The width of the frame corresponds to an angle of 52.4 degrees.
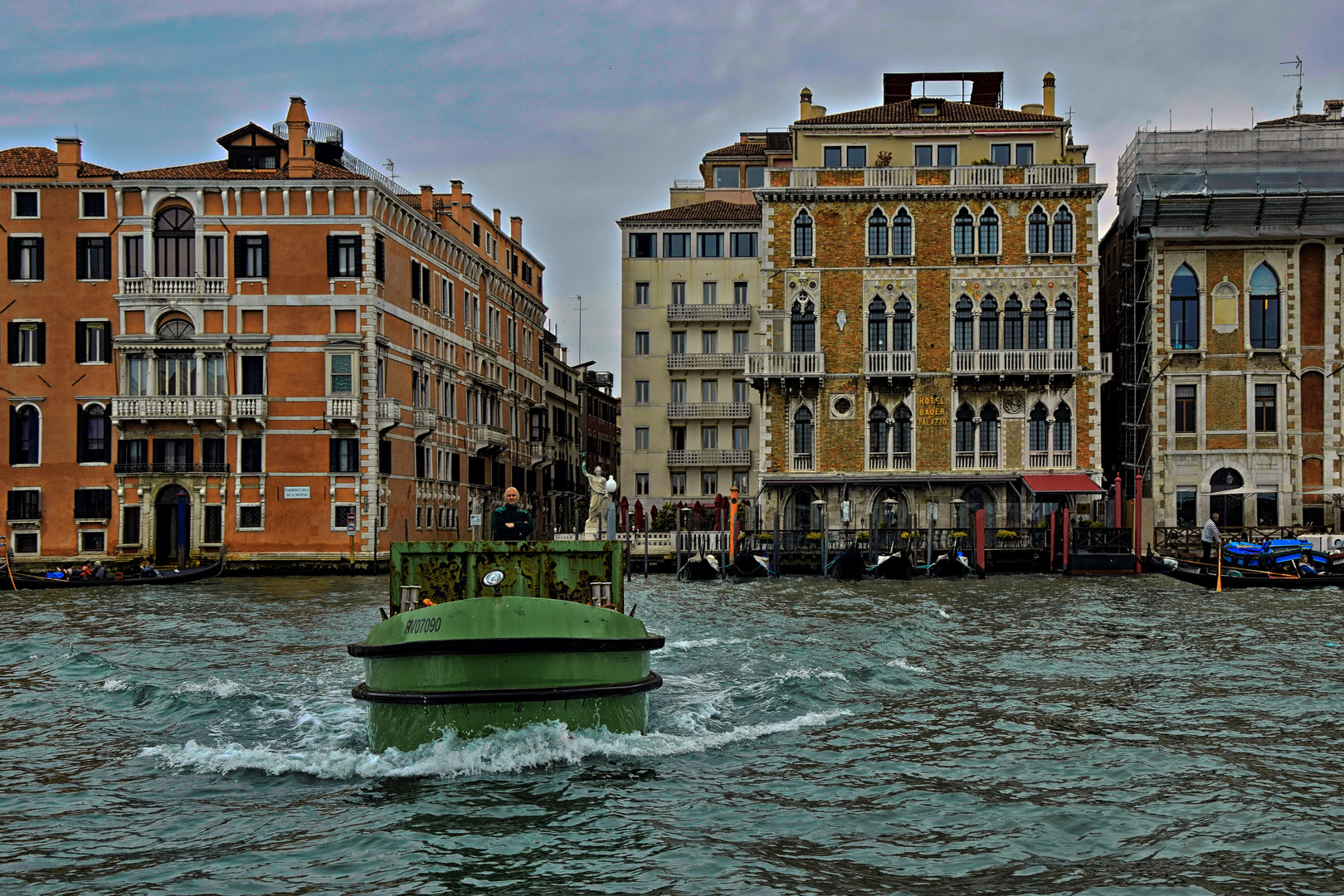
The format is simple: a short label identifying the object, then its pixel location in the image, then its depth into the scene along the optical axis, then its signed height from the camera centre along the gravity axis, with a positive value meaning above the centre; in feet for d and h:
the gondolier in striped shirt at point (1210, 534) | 119.14 -4.99
